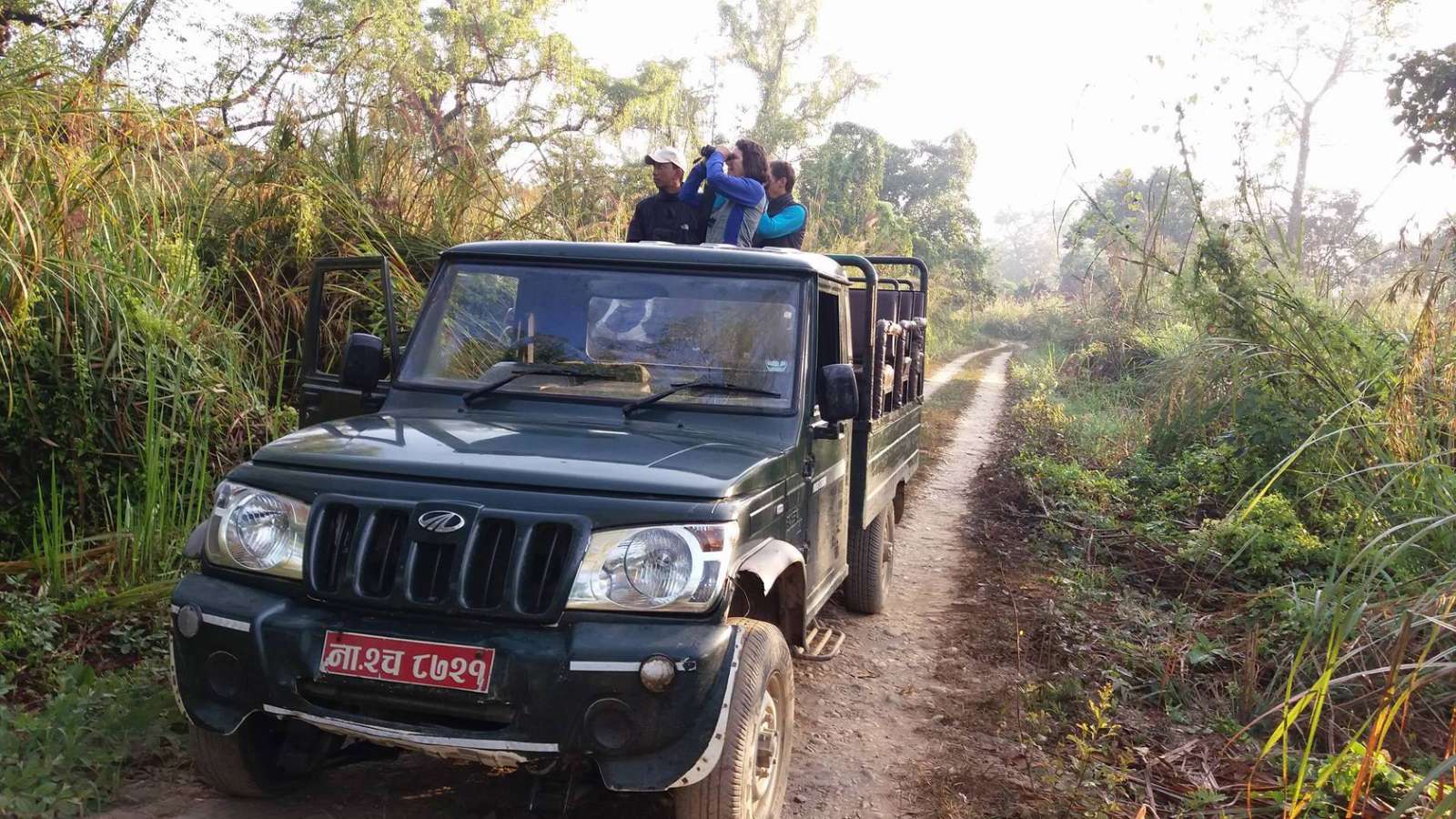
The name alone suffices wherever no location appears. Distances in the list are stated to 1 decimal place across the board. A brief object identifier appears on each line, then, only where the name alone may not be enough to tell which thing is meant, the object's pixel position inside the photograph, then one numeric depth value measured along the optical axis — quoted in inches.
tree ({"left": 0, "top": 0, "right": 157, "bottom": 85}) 221.6
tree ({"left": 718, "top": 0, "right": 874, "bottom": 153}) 1483.8
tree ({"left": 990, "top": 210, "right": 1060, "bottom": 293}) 4635.8
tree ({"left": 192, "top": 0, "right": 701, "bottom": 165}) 286.0
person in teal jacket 272.4
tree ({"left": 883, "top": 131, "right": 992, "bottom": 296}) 1536.7
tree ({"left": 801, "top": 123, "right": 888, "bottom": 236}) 1086.4
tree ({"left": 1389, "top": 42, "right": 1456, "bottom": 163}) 535.8
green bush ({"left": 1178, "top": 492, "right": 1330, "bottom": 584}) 247.3
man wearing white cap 262.7
